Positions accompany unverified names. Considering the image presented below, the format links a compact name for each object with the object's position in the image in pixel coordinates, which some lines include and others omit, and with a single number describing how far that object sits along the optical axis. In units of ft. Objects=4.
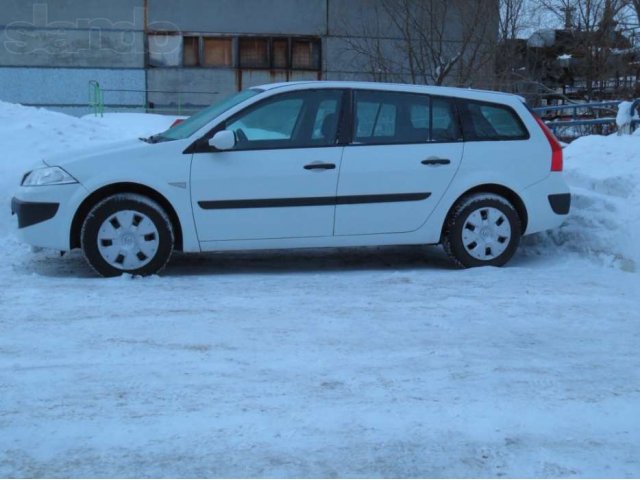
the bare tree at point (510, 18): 65.41
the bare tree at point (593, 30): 82.73
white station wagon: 22.03
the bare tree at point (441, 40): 54.29
